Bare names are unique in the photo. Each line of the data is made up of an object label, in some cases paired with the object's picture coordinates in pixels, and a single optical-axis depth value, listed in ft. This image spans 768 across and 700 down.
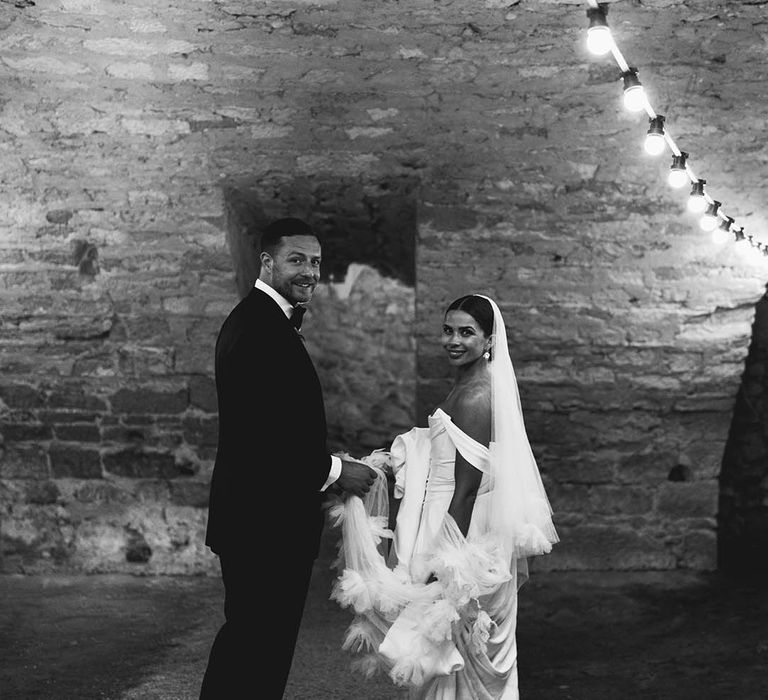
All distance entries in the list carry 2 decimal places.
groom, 10.53
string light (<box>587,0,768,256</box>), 9.45
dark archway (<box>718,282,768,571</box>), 18.37
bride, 9.73
